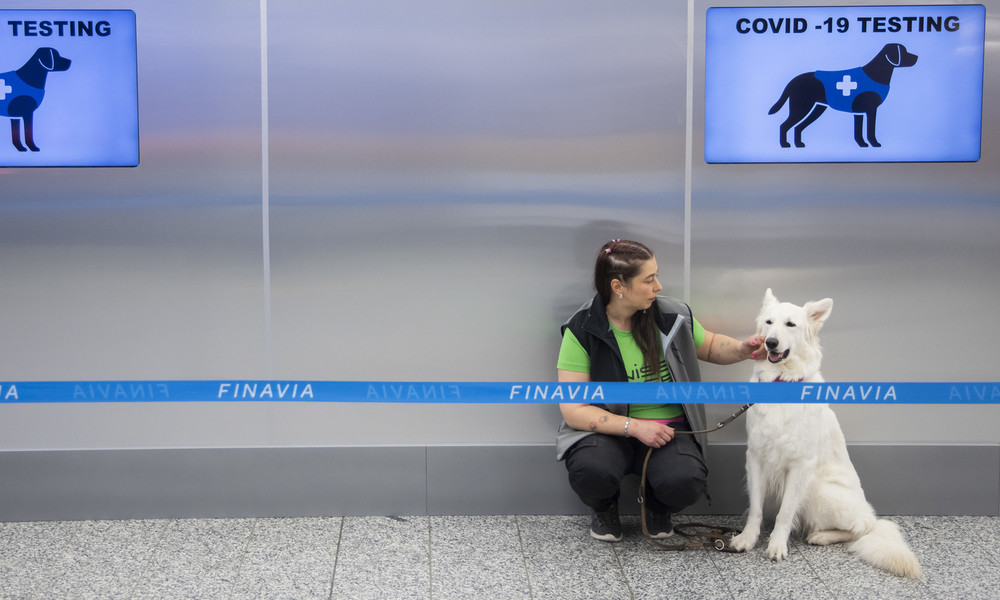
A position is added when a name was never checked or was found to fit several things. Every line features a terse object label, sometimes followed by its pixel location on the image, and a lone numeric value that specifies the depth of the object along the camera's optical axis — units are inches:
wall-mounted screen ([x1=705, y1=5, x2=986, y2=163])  138.8
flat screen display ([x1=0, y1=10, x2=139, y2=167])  135.8
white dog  122.5
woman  127.0
